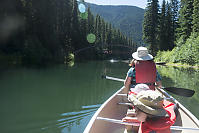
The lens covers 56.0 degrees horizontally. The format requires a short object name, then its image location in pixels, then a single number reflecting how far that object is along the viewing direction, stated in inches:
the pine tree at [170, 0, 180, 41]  1757.0
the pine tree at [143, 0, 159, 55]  1555.1
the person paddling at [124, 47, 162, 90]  157.4
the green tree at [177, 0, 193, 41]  1280.8
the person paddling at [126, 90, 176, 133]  82.4
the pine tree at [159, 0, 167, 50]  1539.7
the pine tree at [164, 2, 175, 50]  1563.7
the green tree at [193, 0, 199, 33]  1125.1
